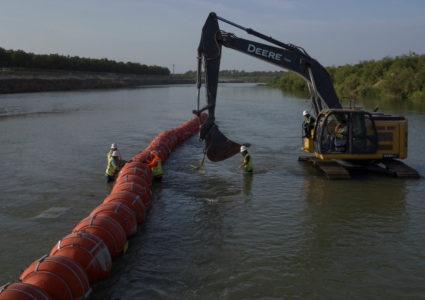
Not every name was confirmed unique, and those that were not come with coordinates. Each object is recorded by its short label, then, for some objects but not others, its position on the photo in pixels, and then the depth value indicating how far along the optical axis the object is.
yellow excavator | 14.52
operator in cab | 15.10
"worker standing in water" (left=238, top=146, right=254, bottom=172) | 15.55
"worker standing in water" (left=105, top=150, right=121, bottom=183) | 14.54
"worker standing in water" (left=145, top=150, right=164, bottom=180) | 14.59
